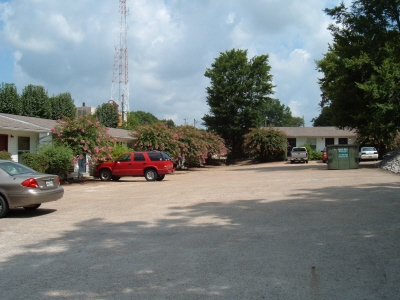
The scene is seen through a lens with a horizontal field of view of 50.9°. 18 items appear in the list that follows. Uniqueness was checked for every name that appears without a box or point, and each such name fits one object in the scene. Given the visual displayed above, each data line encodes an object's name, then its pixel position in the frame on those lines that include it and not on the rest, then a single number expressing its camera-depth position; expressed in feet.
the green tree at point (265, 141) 168.45
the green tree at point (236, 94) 192.00
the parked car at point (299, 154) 149.59
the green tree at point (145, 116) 388.57
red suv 80.79
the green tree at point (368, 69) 93.04
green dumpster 95.35
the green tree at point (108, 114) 184.96
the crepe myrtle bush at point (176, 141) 104.58
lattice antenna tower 175.01
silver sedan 36.47
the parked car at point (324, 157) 143.43
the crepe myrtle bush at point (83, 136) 74.64
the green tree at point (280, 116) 403.95
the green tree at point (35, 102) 140.97
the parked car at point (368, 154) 141.18
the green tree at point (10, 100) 134.72
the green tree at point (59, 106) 149.69
